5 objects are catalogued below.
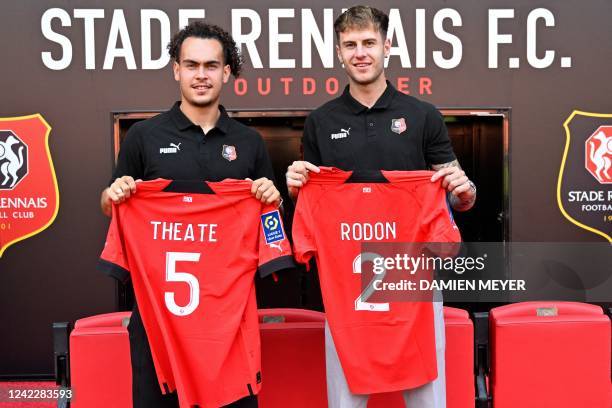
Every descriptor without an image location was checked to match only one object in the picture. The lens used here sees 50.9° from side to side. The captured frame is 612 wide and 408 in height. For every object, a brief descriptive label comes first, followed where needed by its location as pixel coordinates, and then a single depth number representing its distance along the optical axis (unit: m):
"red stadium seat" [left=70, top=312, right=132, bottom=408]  3.11
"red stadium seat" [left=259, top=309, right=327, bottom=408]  3.13
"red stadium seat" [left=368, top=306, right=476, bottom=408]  3.15
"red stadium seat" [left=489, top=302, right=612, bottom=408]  3.20
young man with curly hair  2.47
